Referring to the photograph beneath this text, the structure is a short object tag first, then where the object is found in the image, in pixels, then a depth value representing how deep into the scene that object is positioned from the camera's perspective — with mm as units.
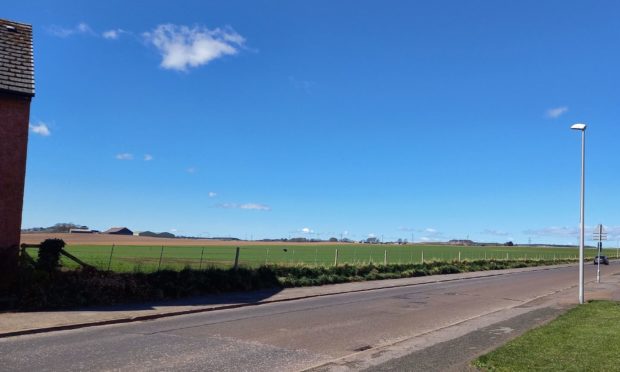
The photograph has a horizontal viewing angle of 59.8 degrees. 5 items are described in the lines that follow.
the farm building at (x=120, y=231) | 145125
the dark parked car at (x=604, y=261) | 68500
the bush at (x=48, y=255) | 15836
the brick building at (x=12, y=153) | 15258
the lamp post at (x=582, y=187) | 19688
